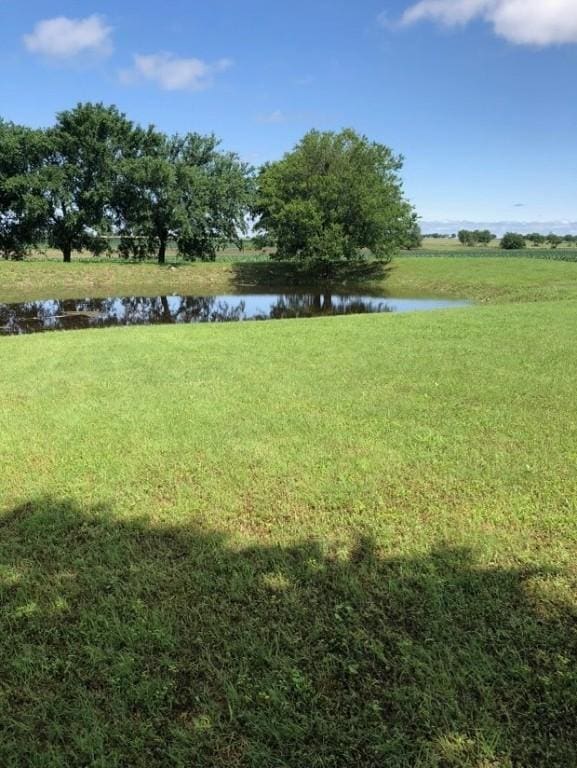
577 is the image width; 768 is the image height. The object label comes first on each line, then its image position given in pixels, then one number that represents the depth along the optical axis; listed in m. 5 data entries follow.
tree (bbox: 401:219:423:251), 37.50
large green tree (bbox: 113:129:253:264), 37.84
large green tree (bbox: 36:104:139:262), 37.28
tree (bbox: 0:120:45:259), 35.84
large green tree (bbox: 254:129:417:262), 33.84
